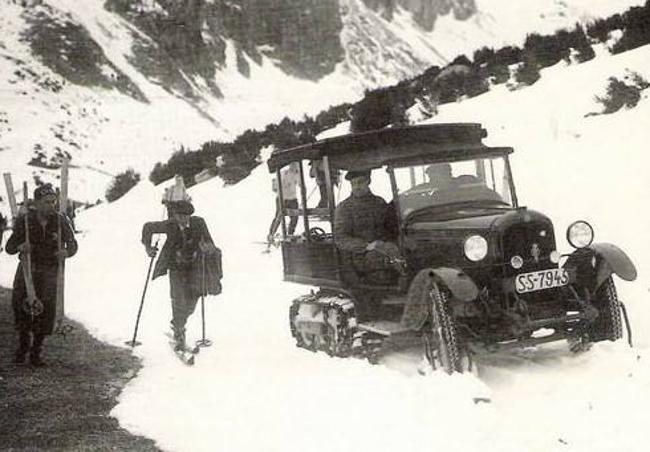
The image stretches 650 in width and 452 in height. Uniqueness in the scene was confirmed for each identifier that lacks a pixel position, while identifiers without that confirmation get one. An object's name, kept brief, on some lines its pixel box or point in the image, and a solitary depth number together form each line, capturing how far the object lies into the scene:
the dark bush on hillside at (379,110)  19.61
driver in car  7.83
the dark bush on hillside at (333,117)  23.92
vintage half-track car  6.70
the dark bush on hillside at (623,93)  13.22
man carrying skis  8.74
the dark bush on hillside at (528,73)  17.12
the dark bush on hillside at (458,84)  19.05
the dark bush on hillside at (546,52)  18.12
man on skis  9.18
